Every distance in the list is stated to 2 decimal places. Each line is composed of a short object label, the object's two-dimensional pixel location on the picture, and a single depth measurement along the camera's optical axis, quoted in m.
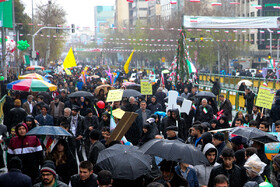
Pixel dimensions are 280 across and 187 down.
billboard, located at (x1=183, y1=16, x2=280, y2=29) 40.84
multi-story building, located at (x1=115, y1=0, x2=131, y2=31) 174.38
